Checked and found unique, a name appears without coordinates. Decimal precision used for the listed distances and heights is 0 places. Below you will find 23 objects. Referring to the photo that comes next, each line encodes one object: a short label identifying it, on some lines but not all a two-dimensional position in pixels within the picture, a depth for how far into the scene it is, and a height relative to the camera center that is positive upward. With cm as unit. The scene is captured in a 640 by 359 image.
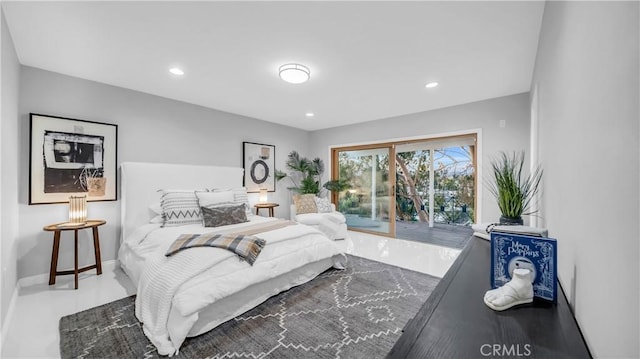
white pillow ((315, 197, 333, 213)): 497 -53
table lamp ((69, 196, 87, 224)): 277 -36
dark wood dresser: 69 -47
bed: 180 -77
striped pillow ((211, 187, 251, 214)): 371 -28
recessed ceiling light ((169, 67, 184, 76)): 279 +121
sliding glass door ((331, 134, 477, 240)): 517 -17
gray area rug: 174 -118
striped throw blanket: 218 -58
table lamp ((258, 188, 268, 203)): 481 -34
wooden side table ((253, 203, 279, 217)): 464 -51
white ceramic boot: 89 -41
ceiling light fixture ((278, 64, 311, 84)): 266 +113
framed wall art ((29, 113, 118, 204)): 277 +22
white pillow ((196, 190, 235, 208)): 333 -27
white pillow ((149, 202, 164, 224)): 325 -46
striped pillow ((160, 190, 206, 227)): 310 -38
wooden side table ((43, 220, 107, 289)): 261 -66
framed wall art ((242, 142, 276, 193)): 480 +25
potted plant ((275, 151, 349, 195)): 550 +7
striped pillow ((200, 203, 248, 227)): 313 -47
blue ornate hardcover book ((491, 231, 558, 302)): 92 -31
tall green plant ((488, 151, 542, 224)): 180 -13
